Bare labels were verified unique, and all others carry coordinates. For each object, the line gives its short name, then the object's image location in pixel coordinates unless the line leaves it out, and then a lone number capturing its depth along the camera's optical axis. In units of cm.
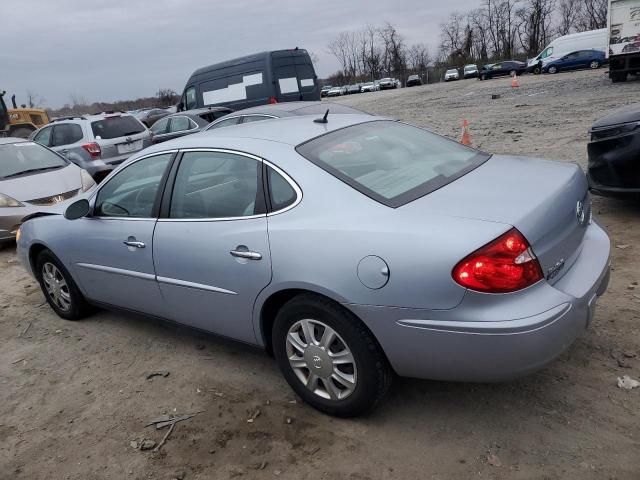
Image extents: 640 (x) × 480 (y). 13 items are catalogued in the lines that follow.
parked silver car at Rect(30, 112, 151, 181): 1031
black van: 1370
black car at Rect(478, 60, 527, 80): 4462
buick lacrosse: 236
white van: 3456
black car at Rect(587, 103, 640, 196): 493
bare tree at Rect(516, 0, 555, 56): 7056
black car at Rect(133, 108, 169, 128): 3225
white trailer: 1969
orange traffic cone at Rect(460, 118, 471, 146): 979
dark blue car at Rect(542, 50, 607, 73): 3434
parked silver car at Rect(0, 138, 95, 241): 720
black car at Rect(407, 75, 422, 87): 6009
